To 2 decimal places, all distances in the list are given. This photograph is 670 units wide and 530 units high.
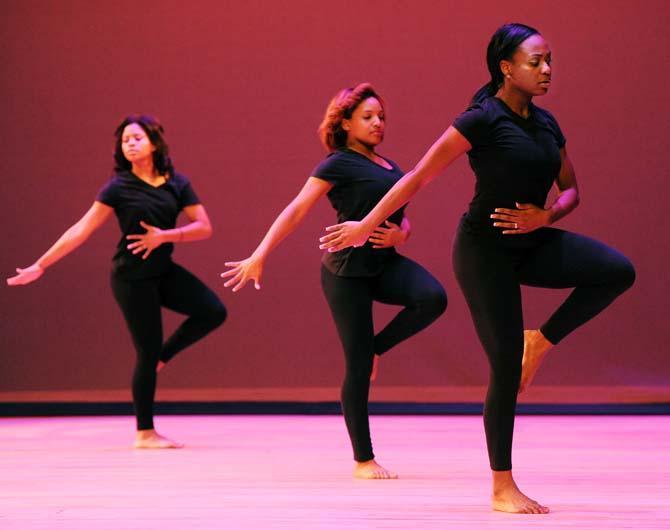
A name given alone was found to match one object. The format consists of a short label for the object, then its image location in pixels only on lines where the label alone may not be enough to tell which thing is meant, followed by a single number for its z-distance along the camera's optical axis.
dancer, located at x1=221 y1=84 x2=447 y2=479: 7.31
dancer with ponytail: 5.60
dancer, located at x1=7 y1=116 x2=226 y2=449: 9.14
